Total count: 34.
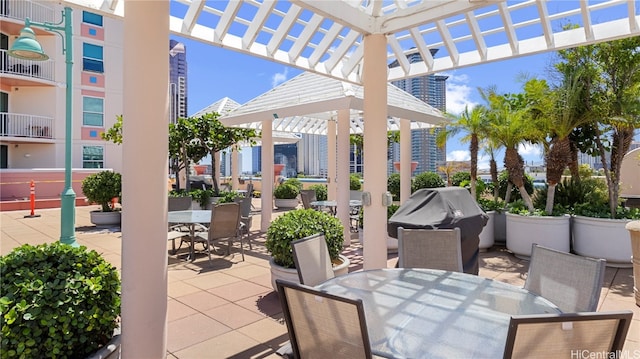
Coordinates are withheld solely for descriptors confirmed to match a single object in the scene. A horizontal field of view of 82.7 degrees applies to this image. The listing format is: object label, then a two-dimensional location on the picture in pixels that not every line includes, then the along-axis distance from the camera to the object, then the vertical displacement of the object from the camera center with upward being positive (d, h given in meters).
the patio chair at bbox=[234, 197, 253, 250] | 7.31 -0.71
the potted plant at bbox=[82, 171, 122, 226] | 9.50 -0.27
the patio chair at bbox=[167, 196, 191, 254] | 7.13 -0.51
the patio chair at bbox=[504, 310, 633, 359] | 1.48 -0.64
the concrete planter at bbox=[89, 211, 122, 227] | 9.46 -0.92
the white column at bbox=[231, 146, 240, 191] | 15.73 +0.60
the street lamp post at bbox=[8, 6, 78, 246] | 5.95 +2.02
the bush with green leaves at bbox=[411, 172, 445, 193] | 12.21 +0.04
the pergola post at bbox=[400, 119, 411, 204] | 9.12 +0.59
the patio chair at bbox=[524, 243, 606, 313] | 2.35 -0.68
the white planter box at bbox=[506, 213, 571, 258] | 6.11 -0.87
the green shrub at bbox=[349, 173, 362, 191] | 14.98 -0.07
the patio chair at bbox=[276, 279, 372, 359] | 1.67 -0.68
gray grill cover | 4.18 -0.41
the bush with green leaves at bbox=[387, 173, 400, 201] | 12.48 -0.13
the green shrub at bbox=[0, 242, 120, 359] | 1.89 -0.66
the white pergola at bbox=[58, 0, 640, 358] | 2.28 +1.86
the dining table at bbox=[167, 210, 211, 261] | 5.99 -0.62
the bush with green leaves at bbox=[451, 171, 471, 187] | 13.05 +0.18
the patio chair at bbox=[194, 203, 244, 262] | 5.84 -0.69
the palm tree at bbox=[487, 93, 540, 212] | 6.88 +0.98
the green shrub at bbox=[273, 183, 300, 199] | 13.64 -0.36
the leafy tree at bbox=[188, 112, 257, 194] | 9.77 +1.34
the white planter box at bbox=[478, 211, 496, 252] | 6.81 -1.04
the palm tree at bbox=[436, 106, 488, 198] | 7.54 +1.14
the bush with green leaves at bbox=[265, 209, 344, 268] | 4.24 -0.58
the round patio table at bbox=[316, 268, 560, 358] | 1.88 -0.82
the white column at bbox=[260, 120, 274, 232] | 9.09 +0.19
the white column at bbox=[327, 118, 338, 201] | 10.44 +0.85
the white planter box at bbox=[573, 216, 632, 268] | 5.66 -0.93
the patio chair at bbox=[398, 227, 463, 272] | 3.46 -0.65
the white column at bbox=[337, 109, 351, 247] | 7.40 +0.21
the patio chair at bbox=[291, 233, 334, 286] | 2.88 -0.65
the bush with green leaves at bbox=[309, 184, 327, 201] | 13.39 -0.43
